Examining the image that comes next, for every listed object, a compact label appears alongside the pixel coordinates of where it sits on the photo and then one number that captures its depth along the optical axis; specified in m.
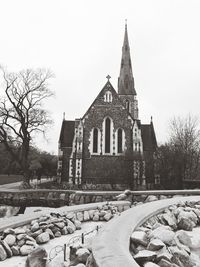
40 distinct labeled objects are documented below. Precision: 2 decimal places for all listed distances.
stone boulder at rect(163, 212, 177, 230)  7.87
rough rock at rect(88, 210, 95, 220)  10.05
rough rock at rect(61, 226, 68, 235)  7.63
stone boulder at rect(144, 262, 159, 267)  3.61
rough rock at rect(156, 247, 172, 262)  3.98
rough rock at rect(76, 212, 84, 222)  9.63
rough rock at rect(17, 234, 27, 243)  6.16
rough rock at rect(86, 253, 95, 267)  3.69
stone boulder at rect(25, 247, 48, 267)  4.82
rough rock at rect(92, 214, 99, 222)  9.99
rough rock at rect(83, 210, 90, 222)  9.84
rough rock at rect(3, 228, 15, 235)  6.21
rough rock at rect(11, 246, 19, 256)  5.78
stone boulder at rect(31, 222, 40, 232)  7.02
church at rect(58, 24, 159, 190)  27.56
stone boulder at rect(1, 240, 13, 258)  5.64
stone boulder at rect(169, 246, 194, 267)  4.30
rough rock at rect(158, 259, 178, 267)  3.85
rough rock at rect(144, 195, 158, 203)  14.04
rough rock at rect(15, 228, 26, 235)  6.36
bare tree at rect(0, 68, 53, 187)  26.67
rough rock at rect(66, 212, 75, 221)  8.75
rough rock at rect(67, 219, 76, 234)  7.87
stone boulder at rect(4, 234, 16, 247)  5.93
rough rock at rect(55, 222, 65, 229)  7.64
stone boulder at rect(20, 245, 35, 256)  5.80
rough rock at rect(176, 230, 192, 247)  6.00
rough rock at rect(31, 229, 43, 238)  6.75
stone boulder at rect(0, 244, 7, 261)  5.48
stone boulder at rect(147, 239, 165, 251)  4.53
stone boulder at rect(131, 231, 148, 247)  4.86
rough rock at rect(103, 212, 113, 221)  10.01
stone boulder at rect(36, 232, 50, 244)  6.62
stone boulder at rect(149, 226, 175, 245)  5.30
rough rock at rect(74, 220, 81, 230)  8.55
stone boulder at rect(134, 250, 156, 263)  3.91
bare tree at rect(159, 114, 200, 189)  25.19
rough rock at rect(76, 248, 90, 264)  4.48
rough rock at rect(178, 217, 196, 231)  7.80
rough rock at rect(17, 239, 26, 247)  6.04
